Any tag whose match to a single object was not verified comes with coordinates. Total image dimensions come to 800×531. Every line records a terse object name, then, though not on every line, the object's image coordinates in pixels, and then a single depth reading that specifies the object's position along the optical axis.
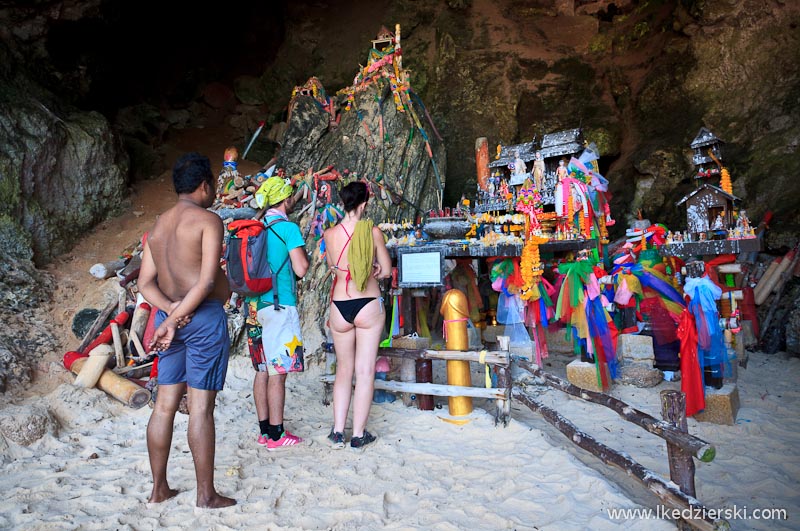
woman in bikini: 3.75
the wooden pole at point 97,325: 6.01
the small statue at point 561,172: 7.31
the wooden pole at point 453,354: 4.34
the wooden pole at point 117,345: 5.65
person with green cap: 3.71
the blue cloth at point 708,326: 5.03
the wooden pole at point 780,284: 7.93
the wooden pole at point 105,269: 7.34
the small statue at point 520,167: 8.09
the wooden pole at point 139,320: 5.85
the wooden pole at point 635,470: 2.57
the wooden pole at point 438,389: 4.31
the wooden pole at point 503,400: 4.26
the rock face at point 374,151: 9.95
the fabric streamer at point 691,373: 4.98
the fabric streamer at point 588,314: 5.87
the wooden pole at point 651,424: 2.71
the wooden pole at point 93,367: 5.09
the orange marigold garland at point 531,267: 6.01
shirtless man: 2.74
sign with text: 5.54
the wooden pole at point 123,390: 4.89
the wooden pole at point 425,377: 4.81
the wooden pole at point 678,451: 2.84
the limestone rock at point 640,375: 6.00
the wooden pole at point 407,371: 4.82
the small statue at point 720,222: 5.75
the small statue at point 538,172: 7.86
